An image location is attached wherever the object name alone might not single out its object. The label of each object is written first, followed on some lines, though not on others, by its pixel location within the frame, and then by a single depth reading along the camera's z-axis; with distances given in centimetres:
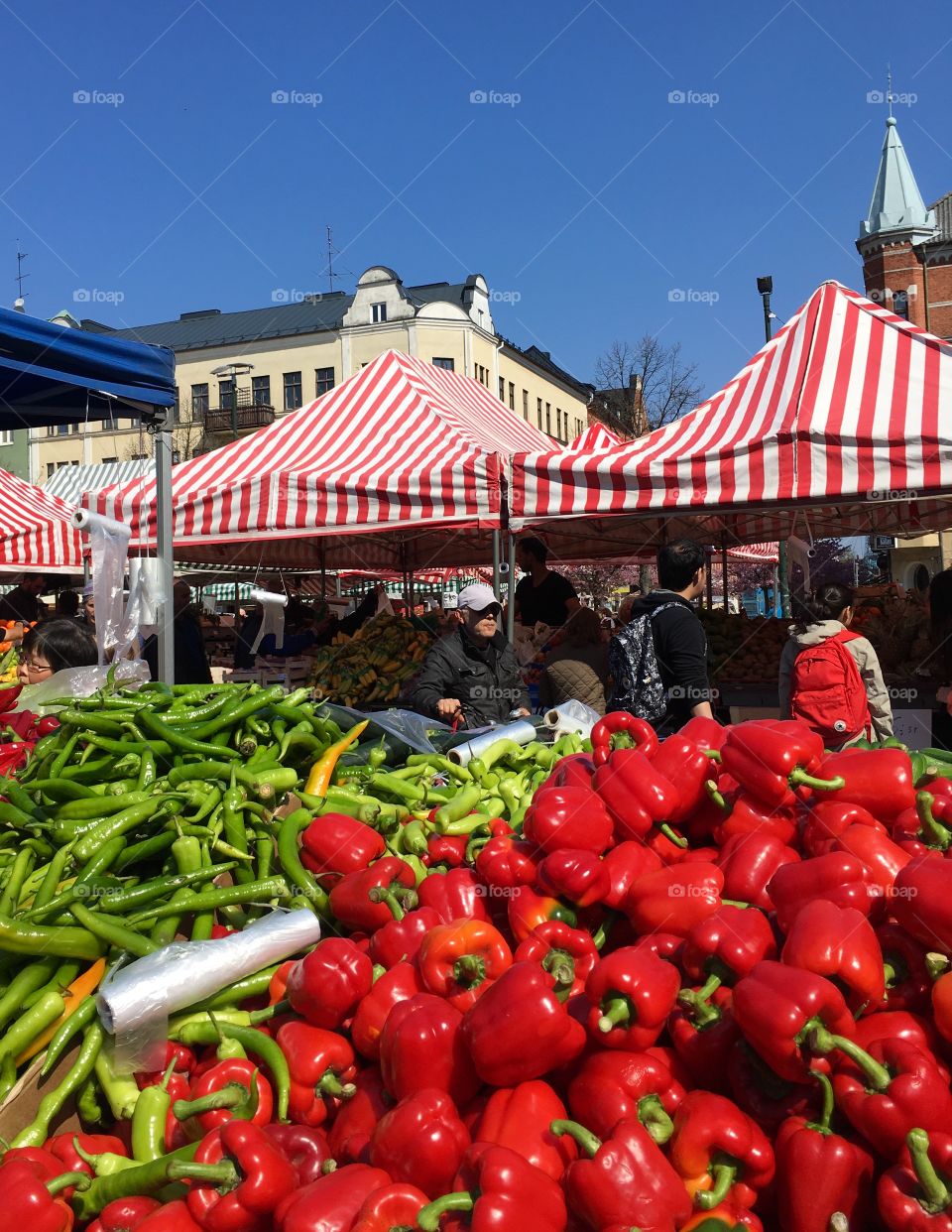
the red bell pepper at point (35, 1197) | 182
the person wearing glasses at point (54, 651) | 595
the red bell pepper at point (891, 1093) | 158
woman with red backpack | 516
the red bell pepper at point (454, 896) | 248
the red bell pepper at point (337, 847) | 282
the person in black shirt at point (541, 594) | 905
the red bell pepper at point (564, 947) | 211
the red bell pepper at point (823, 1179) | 160
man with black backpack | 512
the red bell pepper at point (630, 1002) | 183
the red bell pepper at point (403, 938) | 233
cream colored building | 4934
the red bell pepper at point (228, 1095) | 197
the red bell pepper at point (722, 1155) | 167
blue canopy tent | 568
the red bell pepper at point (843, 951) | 174
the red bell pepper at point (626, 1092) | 173
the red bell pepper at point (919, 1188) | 150
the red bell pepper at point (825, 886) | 195
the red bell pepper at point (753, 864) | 224
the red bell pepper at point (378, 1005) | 214
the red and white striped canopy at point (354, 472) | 788
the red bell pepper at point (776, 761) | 237
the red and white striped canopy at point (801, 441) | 636
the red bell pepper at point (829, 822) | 232
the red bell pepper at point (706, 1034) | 186
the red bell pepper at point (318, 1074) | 212
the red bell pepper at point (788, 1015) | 164
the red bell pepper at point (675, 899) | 214
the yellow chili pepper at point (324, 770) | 343
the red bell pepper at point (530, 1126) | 174
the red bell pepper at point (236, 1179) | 173
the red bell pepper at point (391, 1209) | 158
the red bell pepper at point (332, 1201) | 162
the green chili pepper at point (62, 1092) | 223
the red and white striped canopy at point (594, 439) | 1057
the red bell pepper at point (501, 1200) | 150
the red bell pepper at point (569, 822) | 244
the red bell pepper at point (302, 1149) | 195
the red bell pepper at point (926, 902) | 182
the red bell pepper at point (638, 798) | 249
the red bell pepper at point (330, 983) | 219
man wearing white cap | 624
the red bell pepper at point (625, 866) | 230
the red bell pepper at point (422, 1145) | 173
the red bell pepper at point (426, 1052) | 190
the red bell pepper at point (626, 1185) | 154
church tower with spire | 4159
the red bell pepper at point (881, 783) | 245
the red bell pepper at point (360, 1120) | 194
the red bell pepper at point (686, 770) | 255
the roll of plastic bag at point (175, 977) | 227
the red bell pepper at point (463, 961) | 210
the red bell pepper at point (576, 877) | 226
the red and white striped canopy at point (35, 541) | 1168
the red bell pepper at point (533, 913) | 226
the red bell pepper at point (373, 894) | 249
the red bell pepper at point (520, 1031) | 181
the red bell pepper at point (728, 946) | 190
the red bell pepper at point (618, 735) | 283
